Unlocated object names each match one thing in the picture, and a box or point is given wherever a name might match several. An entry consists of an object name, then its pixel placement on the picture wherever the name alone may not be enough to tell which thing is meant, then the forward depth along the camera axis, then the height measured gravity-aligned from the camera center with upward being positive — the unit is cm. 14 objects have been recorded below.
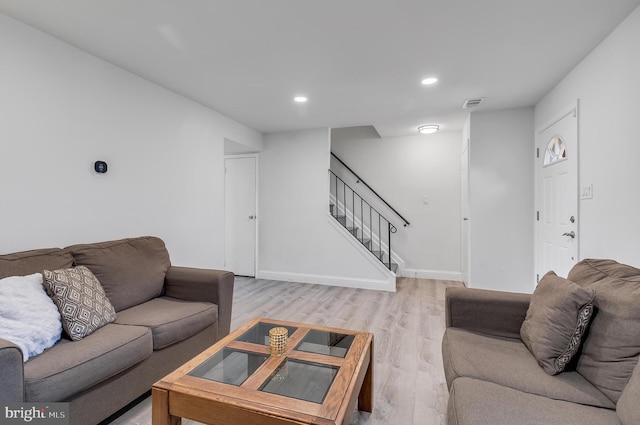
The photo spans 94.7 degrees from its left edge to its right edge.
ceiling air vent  338 +128
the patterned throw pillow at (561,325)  131 -53
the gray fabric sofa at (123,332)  131 -70
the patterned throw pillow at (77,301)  162 -52
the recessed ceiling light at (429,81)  286 +129
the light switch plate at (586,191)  238 +16
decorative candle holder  154 -69
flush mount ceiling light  453 +130
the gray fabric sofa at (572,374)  103 -71
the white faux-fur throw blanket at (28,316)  141 -53
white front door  264 +16
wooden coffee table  113 -76
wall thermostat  246 +38
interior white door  515 -5
